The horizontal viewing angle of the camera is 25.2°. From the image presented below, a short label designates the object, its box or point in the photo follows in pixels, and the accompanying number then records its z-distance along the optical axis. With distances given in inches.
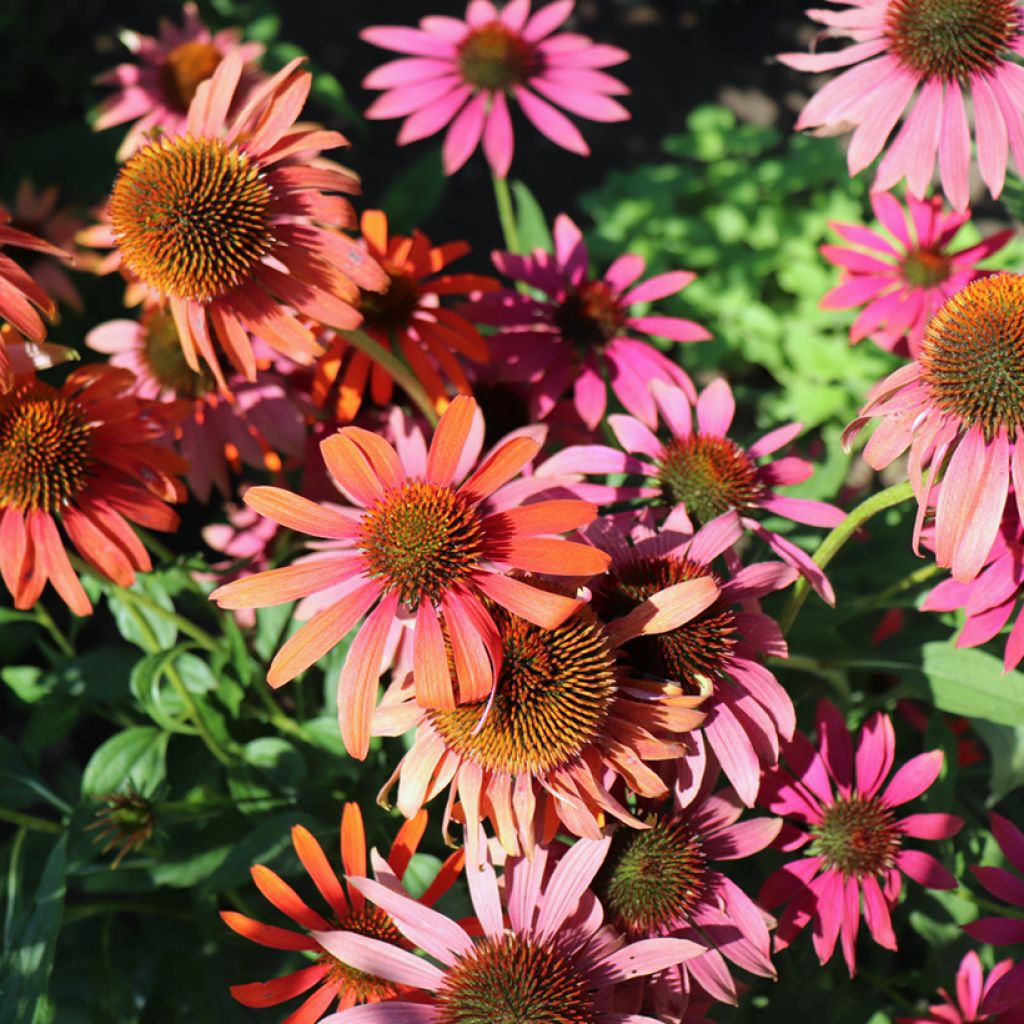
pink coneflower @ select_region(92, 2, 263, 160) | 31.0
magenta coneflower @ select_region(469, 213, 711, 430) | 24.5
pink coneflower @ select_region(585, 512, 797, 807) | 20.0
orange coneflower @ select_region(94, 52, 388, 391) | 20.8
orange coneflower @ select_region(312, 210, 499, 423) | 23.6
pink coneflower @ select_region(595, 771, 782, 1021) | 20.3
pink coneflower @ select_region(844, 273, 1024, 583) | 19.3
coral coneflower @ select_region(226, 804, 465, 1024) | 20.4
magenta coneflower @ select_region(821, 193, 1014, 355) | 25.0
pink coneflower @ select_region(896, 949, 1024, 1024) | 22.0
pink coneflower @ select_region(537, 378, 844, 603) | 22.0
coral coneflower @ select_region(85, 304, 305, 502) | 24.3
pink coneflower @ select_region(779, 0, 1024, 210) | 22.3
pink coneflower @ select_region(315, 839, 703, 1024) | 19.7
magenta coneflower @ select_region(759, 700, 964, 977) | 21.6
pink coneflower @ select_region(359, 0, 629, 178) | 26.2
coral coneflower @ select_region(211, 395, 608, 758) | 19.1
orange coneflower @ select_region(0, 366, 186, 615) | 21.6
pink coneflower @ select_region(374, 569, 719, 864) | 19.2
